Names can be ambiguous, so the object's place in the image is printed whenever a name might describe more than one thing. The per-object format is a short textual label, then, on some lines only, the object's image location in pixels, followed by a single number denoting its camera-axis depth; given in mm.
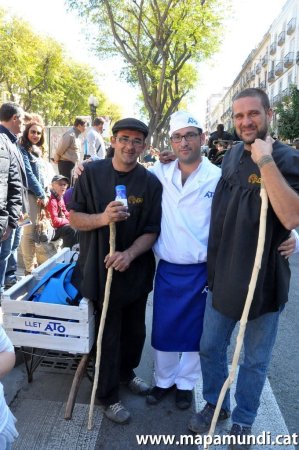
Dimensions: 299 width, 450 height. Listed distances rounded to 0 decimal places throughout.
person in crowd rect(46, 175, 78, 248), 5394
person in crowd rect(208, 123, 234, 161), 9672
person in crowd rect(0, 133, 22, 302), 3613
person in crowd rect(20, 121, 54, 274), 5125
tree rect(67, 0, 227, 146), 15391
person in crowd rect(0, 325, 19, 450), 1663
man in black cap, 2701
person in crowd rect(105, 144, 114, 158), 3430
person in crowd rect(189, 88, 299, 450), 2090
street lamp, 18250
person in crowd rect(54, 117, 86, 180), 8125
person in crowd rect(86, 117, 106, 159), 8961
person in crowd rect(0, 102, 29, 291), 4227
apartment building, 41812
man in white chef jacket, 2732
